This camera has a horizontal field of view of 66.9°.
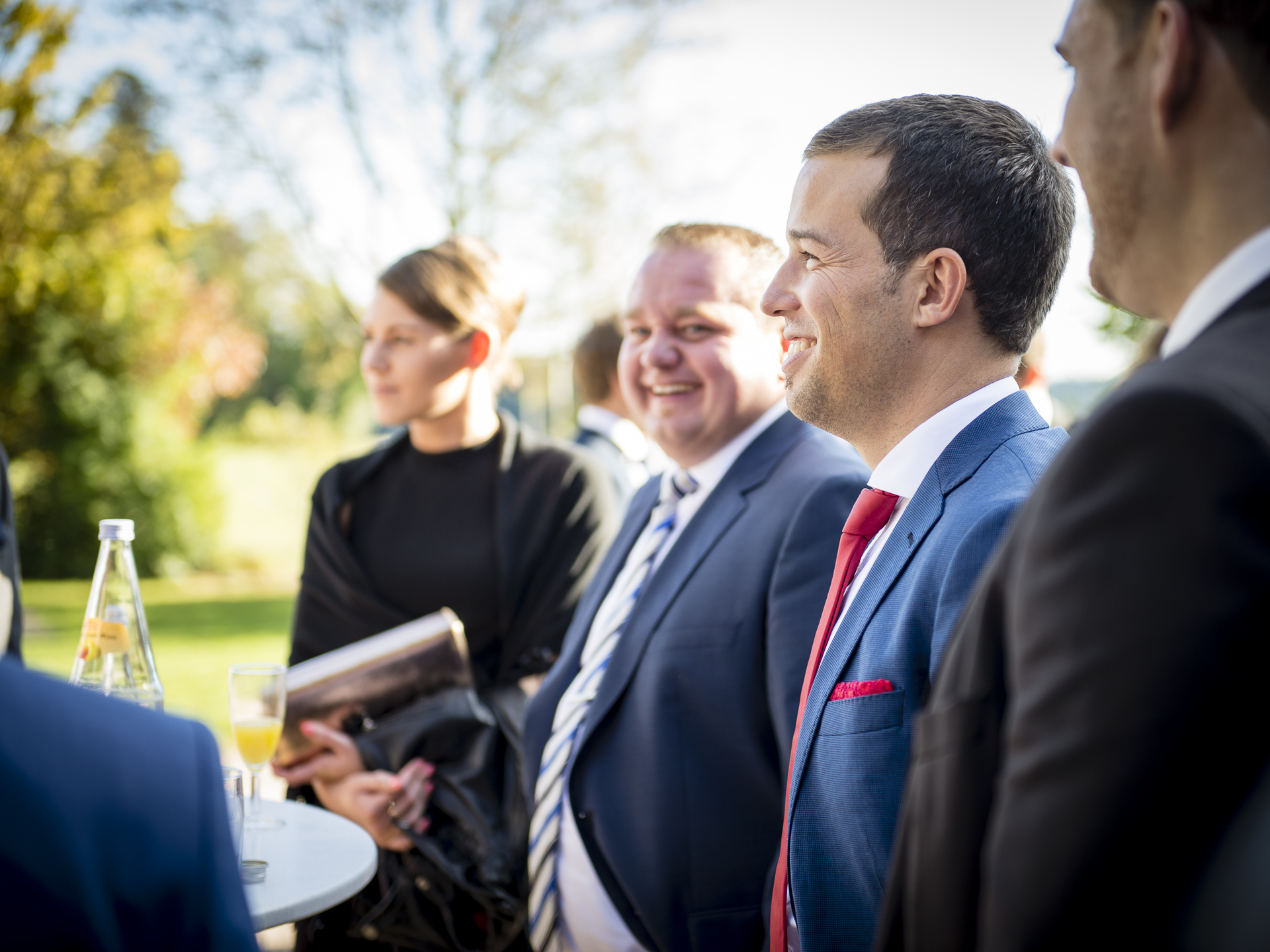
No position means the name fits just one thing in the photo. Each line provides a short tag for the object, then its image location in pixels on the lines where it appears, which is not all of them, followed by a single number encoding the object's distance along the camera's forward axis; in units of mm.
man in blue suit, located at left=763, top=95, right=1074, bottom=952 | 1519
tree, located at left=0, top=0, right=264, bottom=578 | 10984
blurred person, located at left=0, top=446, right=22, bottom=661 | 2750
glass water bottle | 2129
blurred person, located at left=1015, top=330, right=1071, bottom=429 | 4348
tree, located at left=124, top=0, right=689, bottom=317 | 11945
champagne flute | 2166
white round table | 1826
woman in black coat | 3377
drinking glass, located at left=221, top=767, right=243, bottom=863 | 1912
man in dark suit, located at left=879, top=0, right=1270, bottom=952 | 708
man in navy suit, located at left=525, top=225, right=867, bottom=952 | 2197
